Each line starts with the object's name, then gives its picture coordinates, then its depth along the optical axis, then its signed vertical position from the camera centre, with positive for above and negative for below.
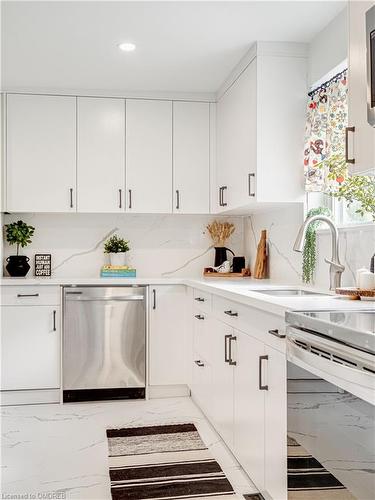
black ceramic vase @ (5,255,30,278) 4.62 -0.11
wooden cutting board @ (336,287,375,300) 2.53 -0.18
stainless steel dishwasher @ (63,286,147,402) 4.31 -0.65
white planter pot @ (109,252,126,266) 4.77 -0.05
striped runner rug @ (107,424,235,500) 2.72 -1.11
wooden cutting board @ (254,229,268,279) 4.37 -0.06
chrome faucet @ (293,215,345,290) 2.93 -0.05
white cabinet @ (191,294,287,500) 2.32 -0.67
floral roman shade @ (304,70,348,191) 3.19 +0.72
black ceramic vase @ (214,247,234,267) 4.90 -0.02
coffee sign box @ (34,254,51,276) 4.80 -0.10
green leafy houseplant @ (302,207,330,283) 3.49 +0.00
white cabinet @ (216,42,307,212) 3.58 +0.82
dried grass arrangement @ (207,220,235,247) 5.01 +0.18
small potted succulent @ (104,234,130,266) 4.78 +0.02
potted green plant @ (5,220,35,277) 4.63 +0.08
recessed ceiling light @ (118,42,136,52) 3.58 +1.29
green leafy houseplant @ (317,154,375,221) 2.73 +0.31
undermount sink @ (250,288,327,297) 3.38 -0.23
